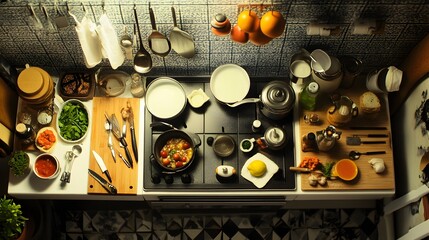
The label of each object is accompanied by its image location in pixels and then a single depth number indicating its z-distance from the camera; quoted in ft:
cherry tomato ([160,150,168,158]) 7.51
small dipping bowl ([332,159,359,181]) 7.38
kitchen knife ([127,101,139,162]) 7.55
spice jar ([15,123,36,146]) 7.30
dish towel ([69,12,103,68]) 6.41
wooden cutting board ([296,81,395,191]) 7.42
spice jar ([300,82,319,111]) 7.25
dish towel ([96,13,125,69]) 6.40
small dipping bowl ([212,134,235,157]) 7.54
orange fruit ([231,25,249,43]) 6.61
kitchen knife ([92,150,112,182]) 7.44
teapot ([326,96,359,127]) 7.36
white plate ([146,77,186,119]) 7.68
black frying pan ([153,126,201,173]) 7.38
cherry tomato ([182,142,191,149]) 7.54
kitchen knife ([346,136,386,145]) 7.56
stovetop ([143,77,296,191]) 7.45
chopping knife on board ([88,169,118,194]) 7.36
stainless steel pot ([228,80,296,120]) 7.31
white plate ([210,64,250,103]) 7.70
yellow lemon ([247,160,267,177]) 7.33
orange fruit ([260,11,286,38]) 6.15
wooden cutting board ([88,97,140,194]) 7.44
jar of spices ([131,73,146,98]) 7.72
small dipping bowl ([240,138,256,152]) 7.56
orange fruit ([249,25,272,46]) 6.52
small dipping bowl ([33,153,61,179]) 7.37
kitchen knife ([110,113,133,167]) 7.52
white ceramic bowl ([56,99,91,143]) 7.59
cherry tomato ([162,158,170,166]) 7.47
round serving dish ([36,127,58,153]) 7.50
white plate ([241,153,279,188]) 7.44
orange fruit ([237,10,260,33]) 6.21
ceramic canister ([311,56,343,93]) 7.30
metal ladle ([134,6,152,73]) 7.30
